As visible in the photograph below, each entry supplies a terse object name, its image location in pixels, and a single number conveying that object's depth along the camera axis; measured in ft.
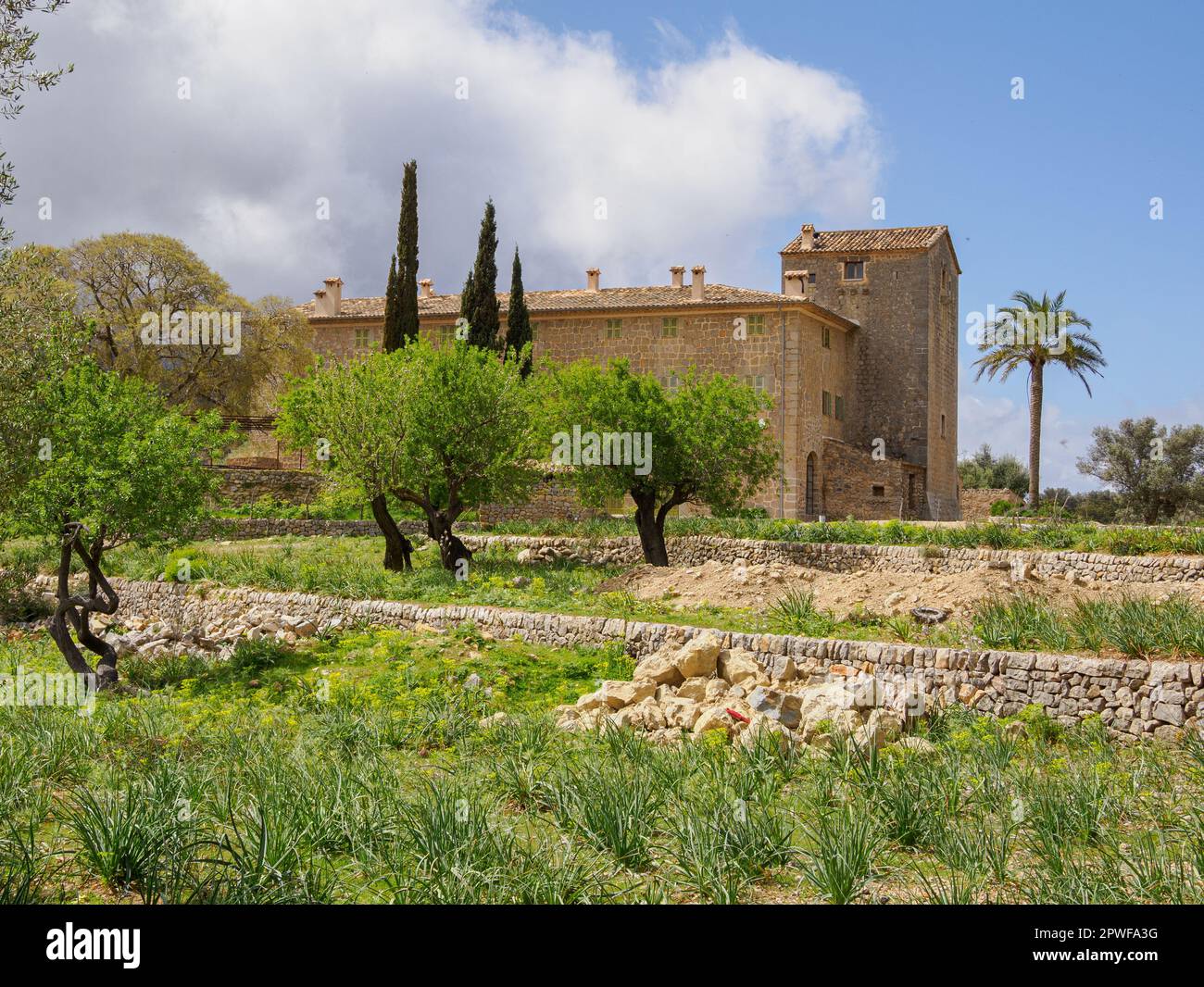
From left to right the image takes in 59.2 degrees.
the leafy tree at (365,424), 77.10
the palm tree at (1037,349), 144.56
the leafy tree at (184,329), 139.33
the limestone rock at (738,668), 43.73
